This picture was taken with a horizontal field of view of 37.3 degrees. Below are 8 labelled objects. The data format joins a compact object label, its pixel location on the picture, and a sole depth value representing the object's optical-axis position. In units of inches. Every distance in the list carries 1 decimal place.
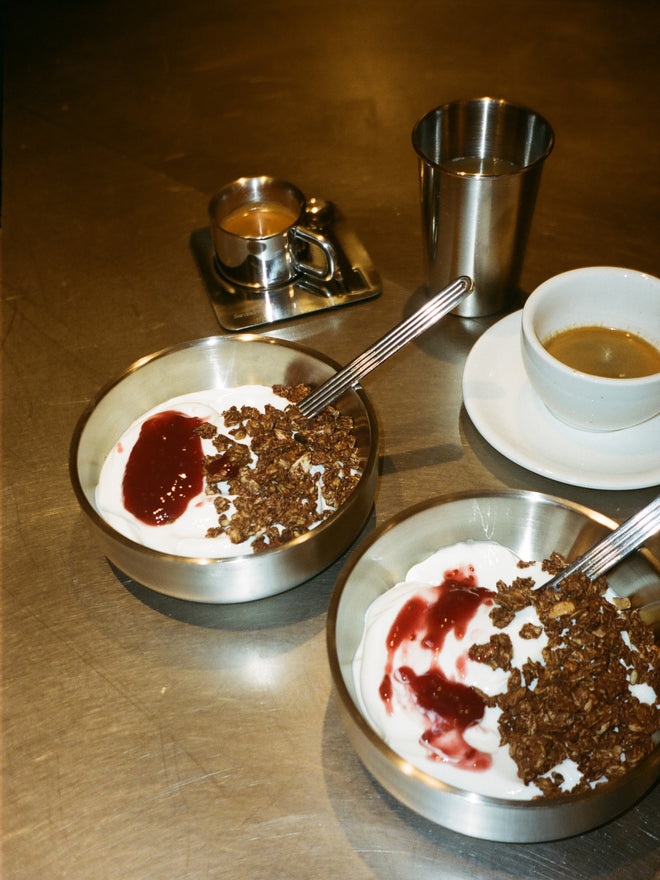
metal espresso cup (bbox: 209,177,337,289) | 22.5
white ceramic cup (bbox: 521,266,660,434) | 17.8
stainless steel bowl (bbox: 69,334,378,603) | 15.8
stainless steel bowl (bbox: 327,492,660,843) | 12.9
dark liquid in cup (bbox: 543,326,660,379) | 19.2
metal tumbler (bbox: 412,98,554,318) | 20.5
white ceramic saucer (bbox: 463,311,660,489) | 18.3
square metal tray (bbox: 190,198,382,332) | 22.8
